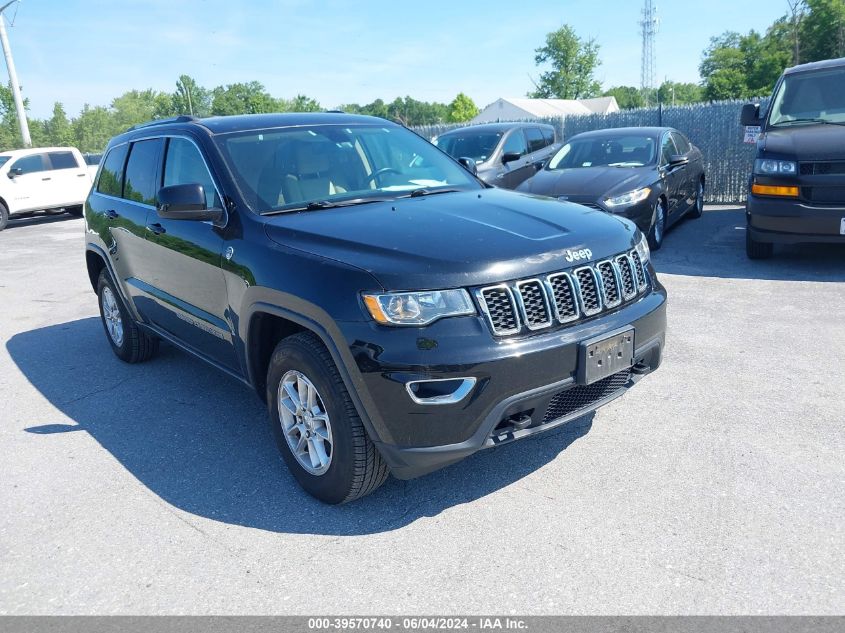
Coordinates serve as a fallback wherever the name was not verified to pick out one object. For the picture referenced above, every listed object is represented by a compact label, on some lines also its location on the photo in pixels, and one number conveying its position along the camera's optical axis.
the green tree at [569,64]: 83.94
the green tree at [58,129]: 67.75
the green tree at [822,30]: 46.38
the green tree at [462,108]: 110.44
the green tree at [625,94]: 138.04
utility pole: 26.28
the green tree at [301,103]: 108.61
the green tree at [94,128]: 72.21
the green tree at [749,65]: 60.19
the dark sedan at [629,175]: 8.18
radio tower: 78.94
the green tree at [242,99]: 99.81
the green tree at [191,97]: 102.26
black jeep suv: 2.80
